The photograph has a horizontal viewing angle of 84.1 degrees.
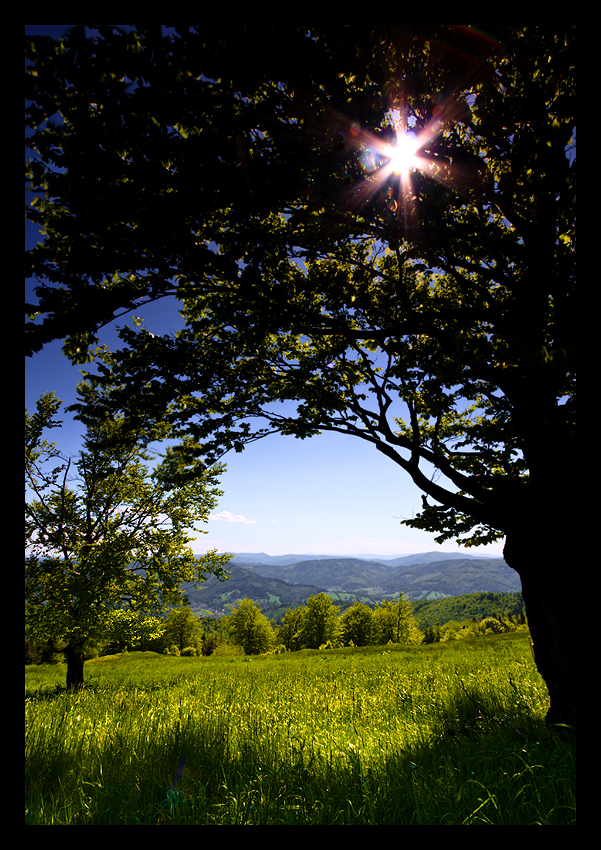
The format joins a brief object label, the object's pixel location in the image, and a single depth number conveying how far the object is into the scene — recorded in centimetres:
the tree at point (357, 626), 5944
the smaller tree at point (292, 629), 6309
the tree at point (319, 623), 5834
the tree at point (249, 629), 6069
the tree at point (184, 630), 6272
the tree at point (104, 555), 1168
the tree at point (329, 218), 301
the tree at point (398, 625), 5925
